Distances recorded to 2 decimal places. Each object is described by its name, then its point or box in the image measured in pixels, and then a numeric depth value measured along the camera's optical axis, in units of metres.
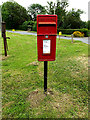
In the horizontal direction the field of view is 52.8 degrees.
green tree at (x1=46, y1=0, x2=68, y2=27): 22.50
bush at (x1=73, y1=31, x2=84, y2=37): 15.22
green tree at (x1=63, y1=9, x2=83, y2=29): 23.80
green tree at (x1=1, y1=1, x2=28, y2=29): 26.22
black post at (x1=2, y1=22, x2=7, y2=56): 4.70
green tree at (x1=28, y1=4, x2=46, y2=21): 32.73
